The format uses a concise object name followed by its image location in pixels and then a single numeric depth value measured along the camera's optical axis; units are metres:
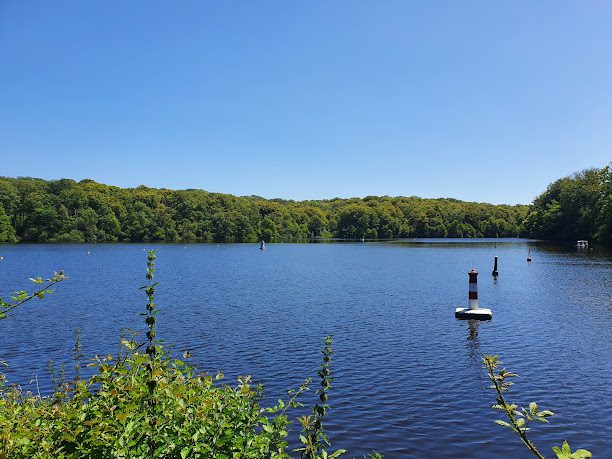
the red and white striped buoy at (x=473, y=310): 25.03
